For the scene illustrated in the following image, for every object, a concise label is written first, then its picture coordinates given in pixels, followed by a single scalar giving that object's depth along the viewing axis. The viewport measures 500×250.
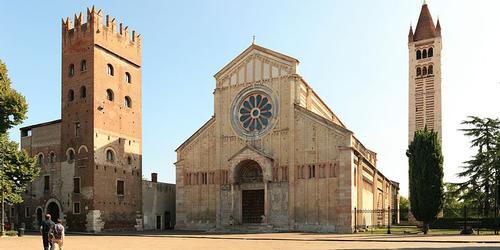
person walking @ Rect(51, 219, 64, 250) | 17.28
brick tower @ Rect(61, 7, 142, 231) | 41.22
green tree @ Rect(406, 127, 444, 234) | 33.50
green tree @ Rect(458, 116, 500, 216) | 41.53
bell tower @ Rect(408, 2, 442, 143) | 59.12
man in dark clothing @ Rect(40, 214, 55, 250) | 18.20
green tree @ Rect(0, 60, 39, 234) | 32.97
